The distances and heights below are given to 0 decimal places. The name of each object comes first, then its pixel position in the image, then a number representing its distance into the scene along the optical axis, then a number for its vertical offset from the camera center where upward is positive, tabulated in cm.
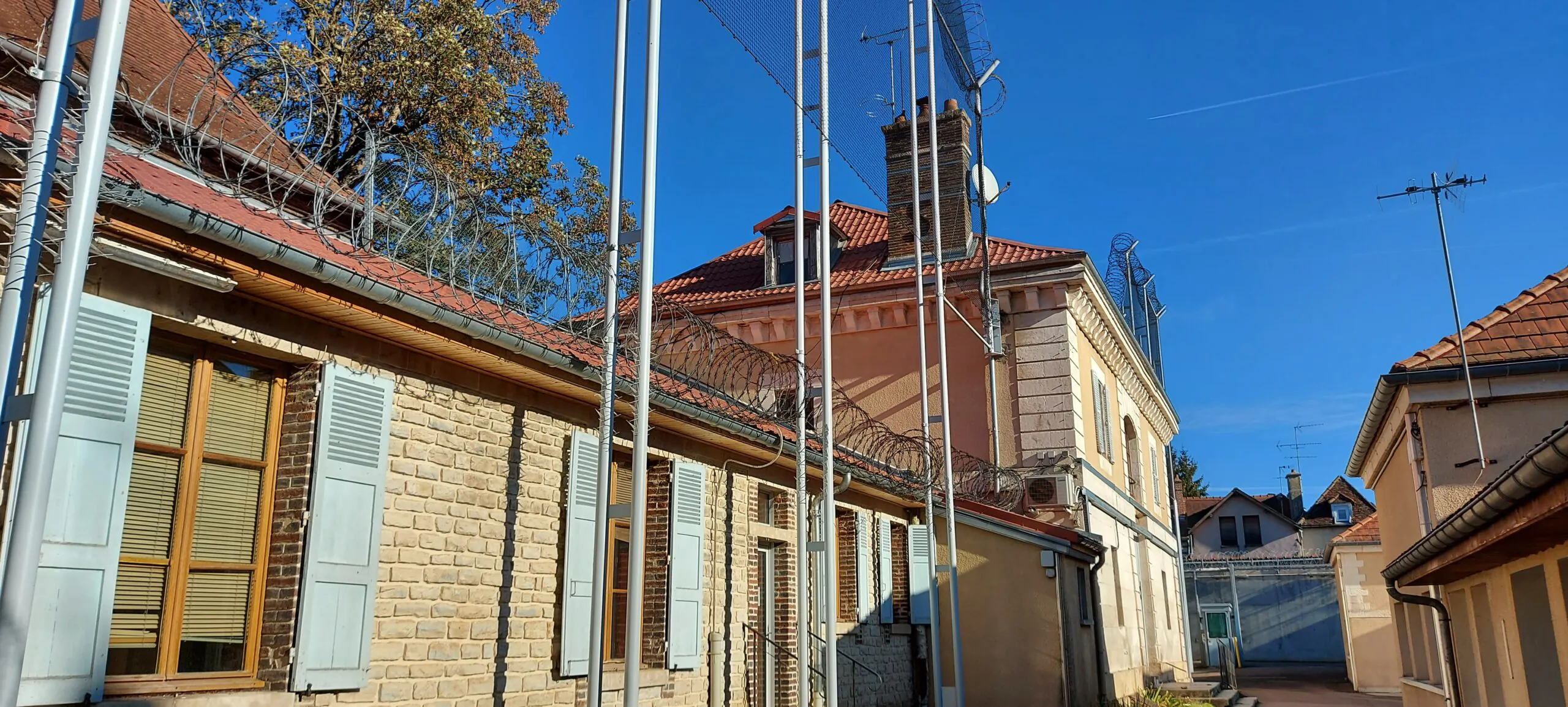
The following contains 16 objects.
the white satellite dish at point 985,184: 1758 +712
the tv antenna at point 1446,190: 1199 +469
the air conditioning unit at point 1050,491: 1770 +216
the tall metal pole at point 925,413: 1157 +238
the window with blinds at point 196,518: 529 +57
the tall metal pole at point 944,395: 1191 +251
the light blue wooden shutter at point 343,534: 578 +54
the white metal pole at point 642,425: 646 +117
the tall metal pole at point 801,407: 880 +178
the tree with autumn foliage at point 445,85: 1631 +777
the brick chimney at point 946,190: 2034 +764
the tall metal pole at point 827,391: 899 +189
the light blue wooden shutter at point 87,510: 457 +52
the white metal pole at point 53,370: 326 +76
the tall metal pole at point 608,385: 636 +146
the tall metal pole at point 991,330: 1767 +458
